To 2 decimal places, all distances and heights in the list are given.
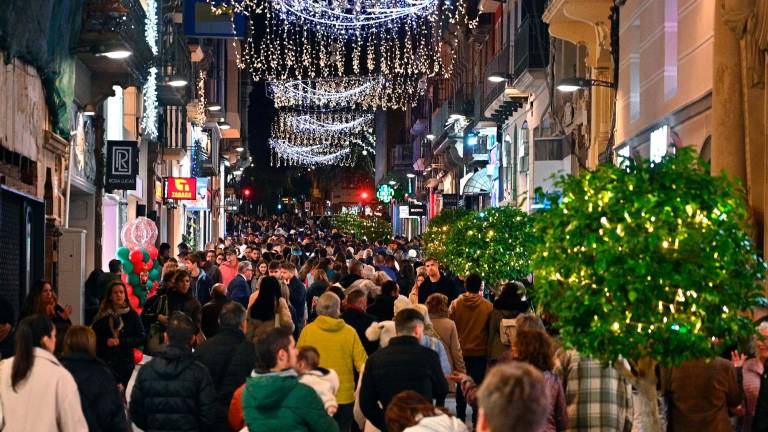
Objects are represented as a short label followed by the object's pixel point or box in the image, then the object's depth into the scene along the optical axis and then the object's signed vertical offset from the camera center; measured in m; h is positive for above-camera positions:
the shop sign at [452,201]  58.44 +1.41
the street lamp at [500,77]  37.31 +4.05
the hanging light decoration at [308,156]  84.81 +5.41
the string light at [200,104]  50.24 +4.55
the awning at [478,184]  50.66 +1.80
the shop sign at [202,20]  35.31 +5.13
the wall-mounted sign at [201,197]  50.66 +1.39
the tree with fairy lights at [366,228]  60.94 +0.39
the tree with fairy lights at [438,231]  31.23 +0.14
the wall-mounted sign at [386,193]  92.10 +2.75
